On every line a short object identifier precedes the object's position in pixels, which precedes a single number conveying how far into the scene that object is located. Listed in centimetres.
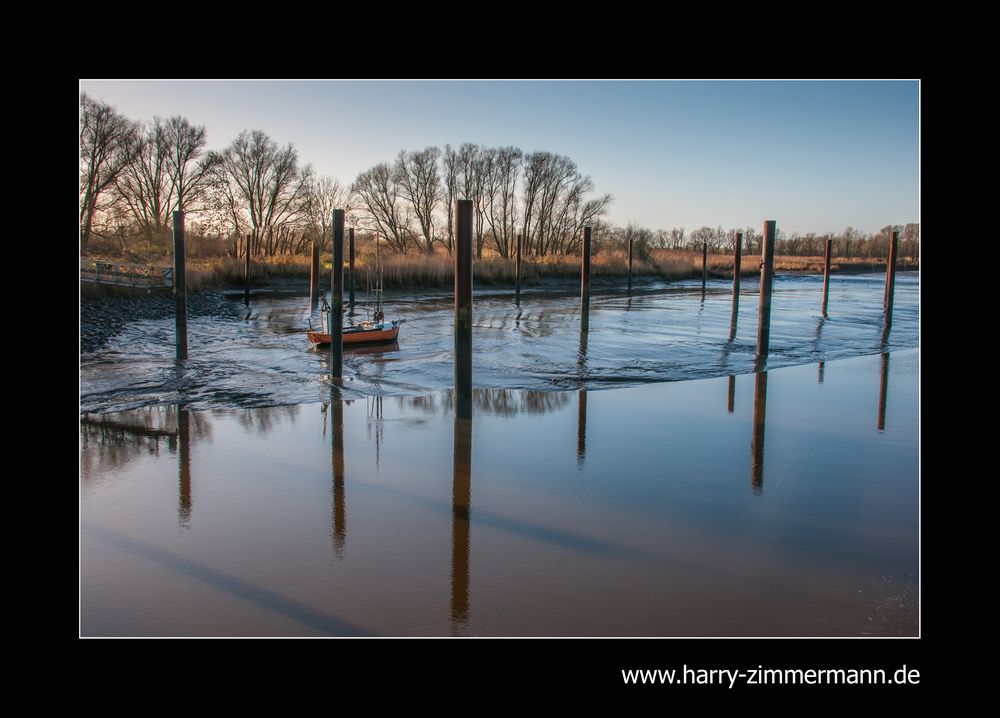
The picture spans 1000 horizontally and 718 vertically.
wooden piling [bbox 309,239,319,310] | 2908
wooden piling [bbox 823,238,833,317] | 3059
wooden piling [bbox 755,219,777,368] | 1667
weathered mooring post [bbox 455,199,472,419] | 1073
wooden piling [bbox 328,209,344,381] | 1366
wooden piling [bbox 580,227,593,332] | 2180
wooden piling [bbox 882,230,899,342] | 2528
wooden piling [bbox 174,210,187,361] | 1552
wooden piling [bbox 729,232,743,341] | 2239
